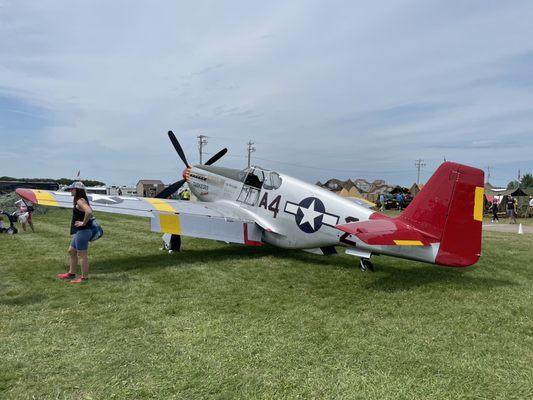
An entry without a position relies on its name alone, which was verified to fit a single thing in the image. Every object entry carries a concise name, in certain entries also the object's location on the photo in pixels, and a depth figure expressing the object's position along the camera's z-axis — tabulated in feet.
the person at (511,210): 72.79
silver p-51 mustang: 19.83
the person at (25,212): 41.25
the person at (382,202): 110.34
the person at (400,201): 111.34
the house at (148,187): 208.85
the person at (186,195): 81.78
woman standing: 20.44
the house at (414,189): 143.74
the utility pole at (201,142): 195.89
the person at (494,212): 79.00
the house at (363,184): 208.03
